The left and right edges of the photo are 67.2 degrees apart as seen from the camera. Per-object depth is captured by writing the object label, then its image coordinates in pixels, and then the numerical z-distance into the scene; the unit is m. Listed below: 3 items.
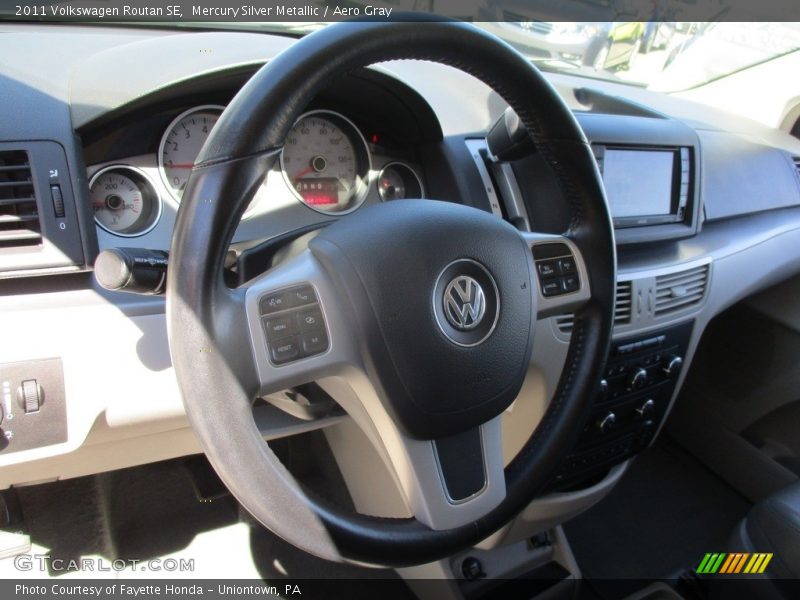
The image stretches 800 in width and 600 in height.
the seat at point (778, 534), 1.30
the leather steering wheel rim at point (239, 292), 0.65
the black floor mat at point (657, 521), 1.92
